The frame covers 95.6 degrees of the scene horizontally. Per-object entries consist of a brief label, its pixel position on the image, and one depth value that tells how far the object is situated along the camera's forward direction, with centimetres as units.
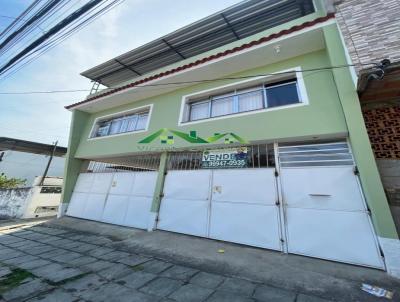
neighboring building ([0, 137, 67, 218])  972
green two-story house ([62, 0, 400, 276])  399
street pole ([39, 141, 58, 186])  1166
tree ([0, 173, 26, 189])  1362
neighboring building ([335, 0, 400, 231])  374
